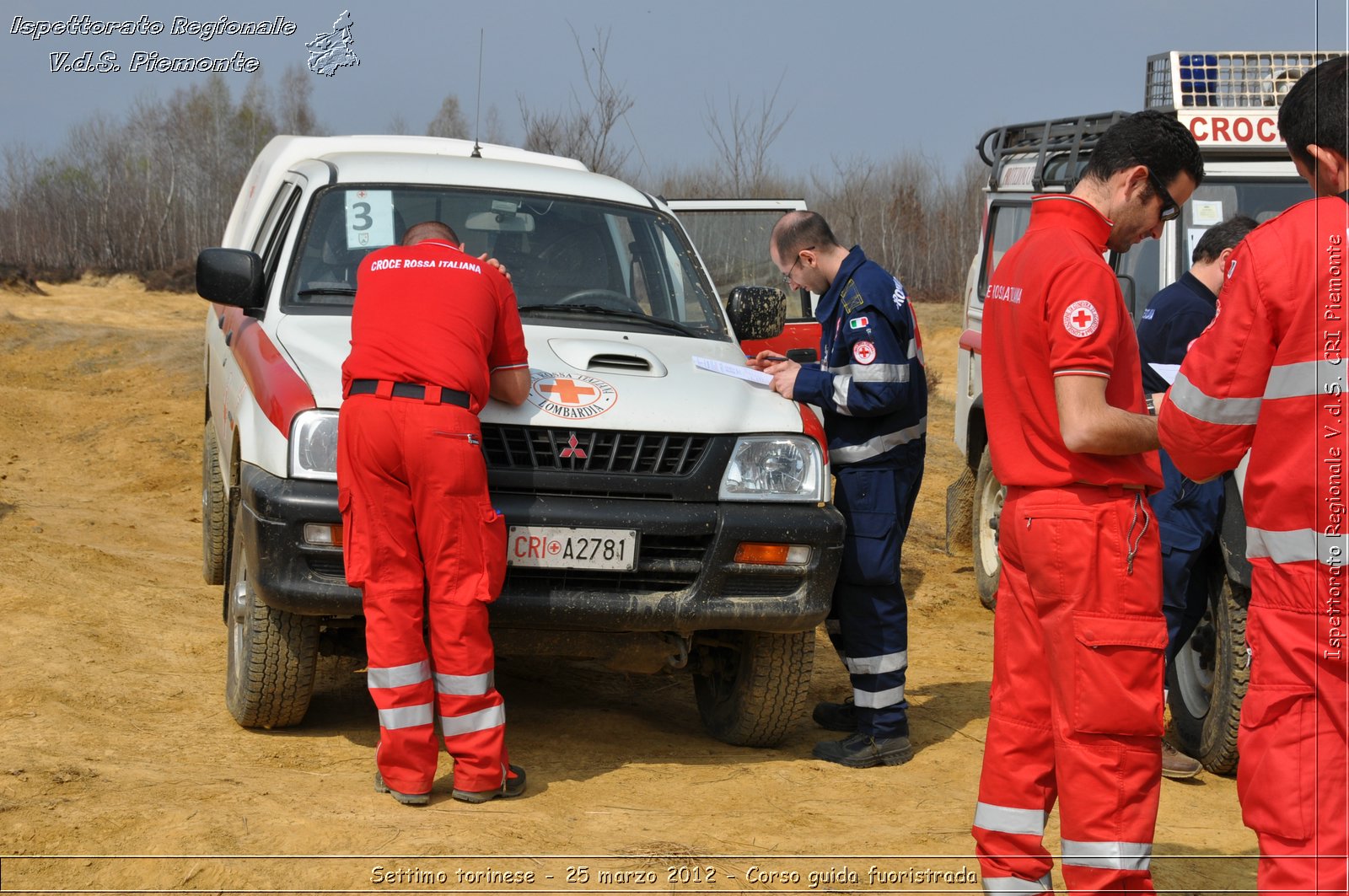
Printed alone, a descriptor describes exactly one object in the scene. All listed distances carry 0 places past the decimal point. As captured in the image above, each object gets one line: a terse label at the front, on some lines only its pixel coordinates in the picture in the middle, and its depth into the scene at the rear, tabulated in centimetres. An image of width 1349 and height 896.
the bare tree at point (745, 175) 2044
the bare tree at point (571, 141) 1848
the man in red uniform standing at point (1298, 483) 260
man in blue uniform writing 500
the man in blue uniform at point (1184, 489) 507
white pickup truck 446
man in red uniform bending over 419
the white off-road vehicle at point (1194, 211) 510
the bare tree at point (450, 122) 3231
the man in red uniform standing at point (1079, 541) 312
